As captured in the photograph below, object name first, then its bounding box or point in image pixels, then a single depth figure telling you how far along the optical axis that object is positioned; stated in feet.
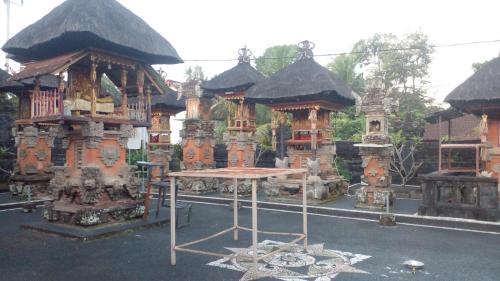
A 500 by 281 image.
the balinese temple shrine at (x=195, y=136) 54.95
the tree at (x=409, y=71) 93.20
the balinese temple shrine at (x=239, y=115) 51.80
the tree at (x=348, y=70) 96.76
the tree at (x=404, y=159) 51.29
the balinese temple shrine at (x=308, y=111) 43.70
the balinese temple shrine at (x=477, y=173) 31.68
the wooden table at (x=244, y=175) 18.95
